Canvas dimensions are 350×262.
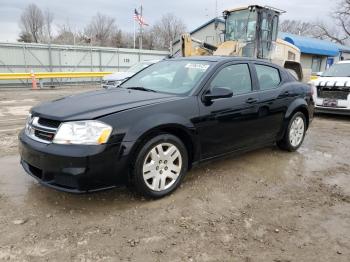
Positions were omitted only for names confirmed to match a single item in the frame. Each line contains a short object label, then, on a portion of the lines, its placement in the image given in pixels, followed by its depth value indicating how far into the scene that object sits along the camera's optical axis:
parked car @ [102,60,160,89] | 12.75
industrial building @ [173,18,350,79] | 28.13
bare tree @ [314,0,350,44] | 51.71
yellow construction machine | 13.05
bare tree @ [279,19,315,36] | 65.88
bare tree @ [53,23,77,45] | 57.47
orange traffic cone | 16.89
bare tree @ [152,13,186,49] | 62.09
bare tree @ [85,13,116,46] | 63.52
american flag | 34.75
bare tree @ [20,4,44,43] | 66.31
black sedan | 3.24
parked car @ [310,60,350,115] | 9.11
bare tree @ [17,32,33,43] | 63.78
